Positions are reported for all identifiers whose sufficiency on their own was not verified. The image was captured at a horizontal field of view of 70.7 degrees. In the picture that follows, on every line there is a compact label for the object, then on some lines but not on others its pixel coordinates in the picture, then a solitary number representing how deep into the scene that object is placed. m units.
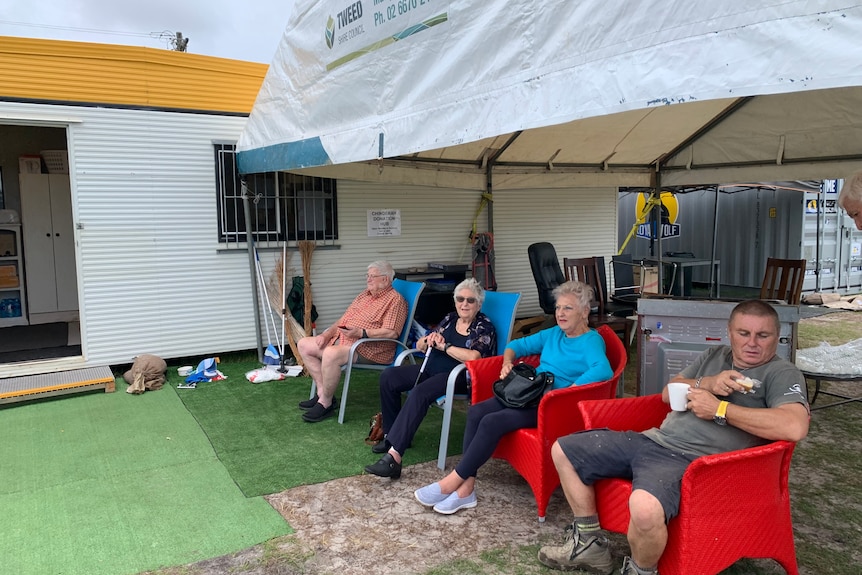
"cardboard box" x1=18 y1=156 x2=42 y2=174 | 6.71
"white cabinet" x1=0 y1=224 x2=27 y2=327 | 6.63
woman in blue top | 2.74
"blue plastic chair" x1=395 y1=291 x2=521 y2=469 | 3.20
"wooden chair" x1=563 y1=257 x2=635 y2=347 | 5.58
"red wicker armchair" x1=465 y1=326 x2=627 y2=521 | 2.61
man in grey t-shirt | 1.94
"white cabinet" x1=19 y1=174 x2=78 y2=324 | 6.72
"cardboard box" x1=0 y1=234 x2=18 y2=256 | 6.64
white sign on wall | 6.22
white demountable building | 4.83
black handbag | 2.74
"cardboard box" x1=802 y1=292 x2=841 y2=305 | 8.99
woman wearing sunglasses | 3.27
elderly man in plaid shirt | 4.00
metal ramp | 4.40
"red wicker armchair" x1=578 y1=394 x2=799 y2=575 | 1.91
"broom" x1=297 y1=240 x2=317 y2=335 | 5.74
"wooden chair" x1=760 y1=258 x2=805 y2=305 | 5.35
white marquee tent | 1.69
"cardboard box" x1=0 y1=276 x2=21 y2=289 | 6.62
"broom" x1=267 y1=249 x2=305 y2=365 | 5.67
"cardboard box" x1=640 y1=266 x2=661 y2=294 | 7.91
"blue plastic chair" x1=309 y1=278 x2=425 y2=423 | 3.93
